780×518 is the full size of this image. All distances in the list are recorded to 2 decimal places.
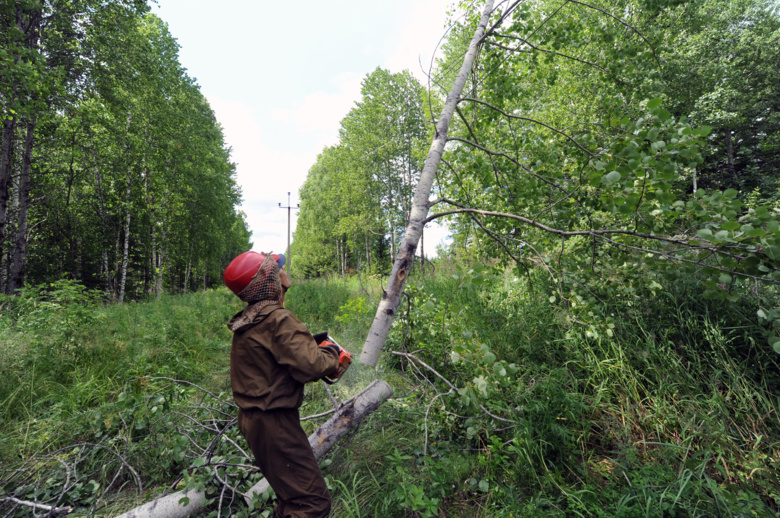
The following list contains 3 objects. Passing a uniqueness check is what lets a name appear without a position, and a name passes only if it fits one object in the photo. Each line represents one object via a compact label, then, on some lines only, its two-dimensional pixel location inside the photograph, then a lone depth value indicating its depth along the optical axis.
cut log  2.10
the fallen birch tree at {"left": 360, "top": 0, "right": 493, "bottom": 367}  2.35
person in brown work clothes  1.82
